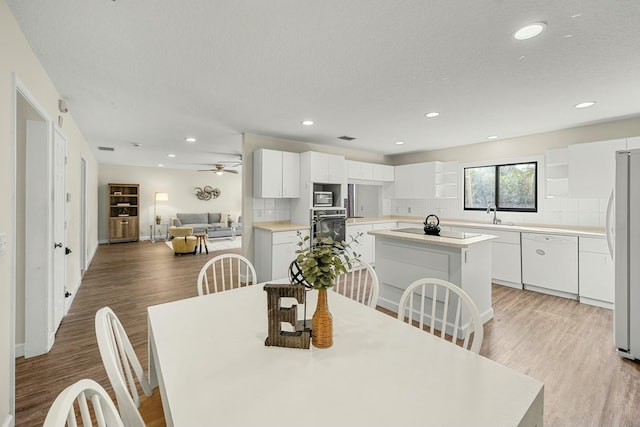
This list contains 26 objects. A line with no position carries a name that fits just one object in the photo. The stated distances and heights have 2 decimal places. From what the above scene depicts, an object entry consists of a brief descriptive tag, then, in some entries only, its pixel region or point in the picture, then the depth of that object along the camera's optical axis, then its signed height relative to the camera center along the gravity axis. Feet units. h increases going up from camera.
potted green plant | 3.71 -0.84
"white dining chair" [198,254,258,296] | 14.27 -3.56
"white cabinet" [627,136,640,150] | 11.09 +2.78
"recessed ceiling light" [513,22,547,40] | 5.56 +3.71
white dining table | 2.61 -1.85
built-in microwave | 15.42 +0.82
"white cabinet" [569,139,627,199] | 11.49 +1.90
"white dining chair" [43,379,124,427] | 1.95 -1.54
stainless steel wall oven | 15.15 -0.53
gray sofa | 29.60 -1.14
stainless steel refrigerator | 7.64 -1.12
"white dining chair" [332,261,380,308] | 12.48 -3.51
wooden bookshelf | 27.32 +0.12
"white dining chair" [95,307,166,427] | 2.97 -1.98
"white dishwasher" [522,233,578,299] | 12.05 -2.25
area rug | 25.36 -2.99
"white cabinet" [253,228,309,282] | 13.51 -1.93
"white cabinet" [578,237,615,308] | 11.14 -2.40
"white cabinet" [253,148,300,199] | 14.24 +2.05
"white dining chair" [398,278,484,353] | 9.01 -3.33
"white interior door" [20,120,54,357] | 7.72 -0.57
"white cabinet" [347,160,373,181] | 17.80 +2.79
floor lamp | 29.66 +1.49
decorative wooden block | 3.78 -1.43
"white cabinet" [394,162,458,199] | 18.06 +2.16
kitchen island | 9.03 -1.72
